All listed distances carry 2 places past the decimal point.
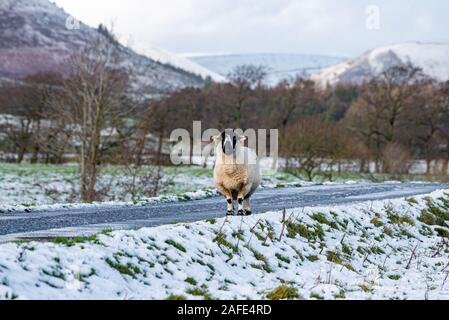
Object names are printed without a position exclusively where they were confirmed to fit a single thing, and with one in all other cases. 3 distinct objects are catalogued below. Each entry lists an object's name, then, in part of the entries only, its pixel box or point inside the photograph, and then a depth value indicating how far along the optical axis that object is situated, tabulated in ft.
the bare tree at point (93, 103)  111.04
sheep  53.83
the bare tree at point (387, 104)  240.12
